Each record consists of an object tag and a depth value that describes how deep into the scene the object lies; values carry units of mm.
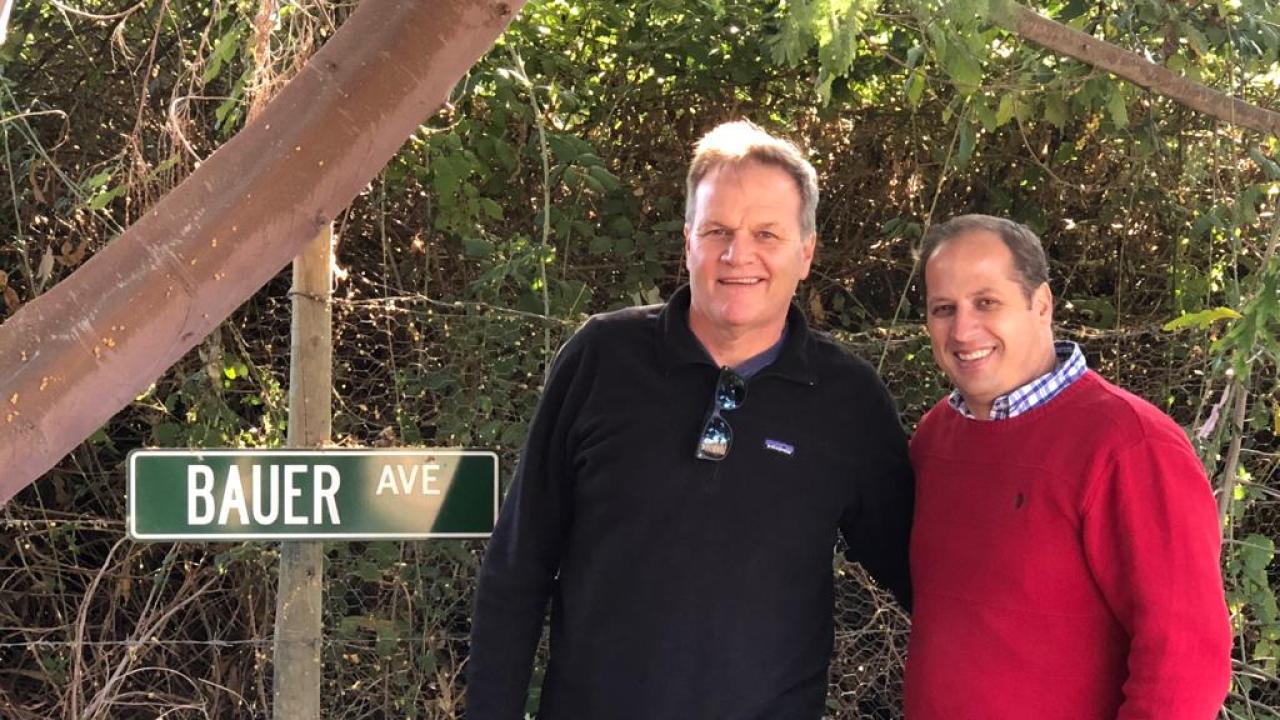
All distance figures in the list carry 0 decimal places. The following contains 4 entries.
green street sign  2682
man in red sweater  1904
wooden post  2842
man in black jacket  2229
